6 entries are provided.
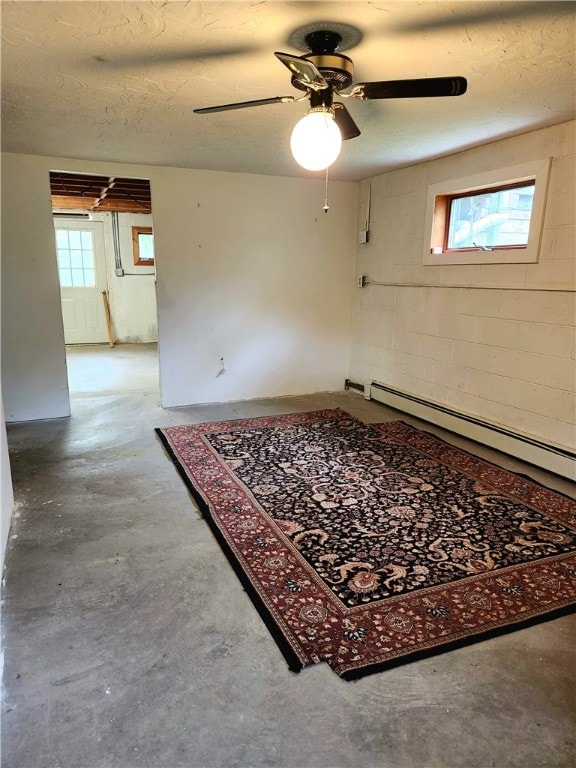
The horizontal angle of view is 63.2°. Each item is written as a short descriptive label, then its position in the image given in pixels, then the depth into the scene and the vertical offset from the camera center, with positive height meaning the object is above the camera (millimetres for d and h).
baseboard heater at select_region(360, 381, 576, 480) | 3256 -1222
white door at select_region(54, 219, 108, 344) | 8336 -77
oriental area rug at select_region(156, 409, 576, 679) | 1858 -1354
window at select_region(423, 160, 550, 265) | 3320 +491
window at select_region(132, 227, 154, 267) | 8633 +489
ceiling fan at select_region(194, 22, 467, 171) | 1864 +755
